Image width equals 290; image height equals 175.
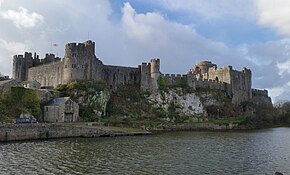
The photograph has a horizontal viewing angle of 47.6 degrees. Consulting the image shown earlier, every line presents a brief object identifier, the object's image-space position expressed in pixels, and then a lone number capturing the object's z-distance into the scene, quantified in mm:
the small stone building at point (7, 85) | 44100
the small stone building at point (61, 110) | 43750
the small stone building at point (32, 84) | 51803
